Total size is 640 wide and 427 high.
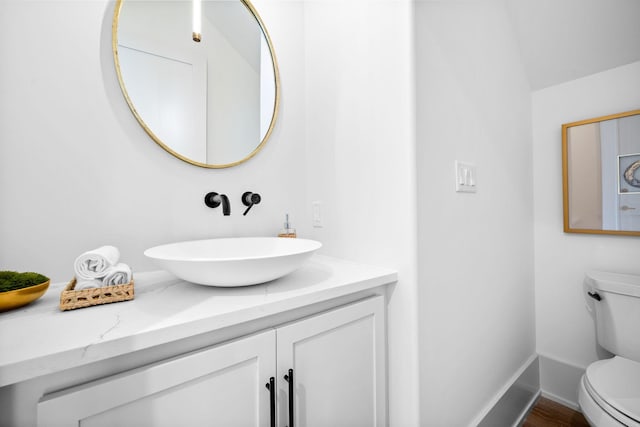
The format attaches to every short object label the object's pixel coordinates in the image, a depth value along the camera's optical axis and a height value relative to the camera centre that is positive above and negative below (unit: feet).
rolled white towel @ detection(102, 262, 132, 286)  2.14 -0.45
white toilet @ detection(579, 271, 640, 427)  2.92 -1.95
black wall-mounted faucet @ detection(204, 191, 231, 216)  3.45 +0.24
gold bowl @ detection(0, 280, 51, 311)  1.87 -0.54
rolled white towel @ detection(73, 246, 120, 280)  2.06 -0.36
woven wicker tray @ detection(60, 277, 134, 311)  1.96 -0.57
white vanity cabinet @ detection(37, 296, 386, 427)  1.54 -1.16
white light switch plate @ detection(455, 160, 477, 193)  3.54 +0.53
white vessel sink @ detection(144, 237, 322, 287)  2.06 -0.38
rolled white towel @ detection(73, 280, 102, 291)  2.03 -0.49
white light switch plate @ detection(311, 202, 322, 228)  4.14 +0.06
